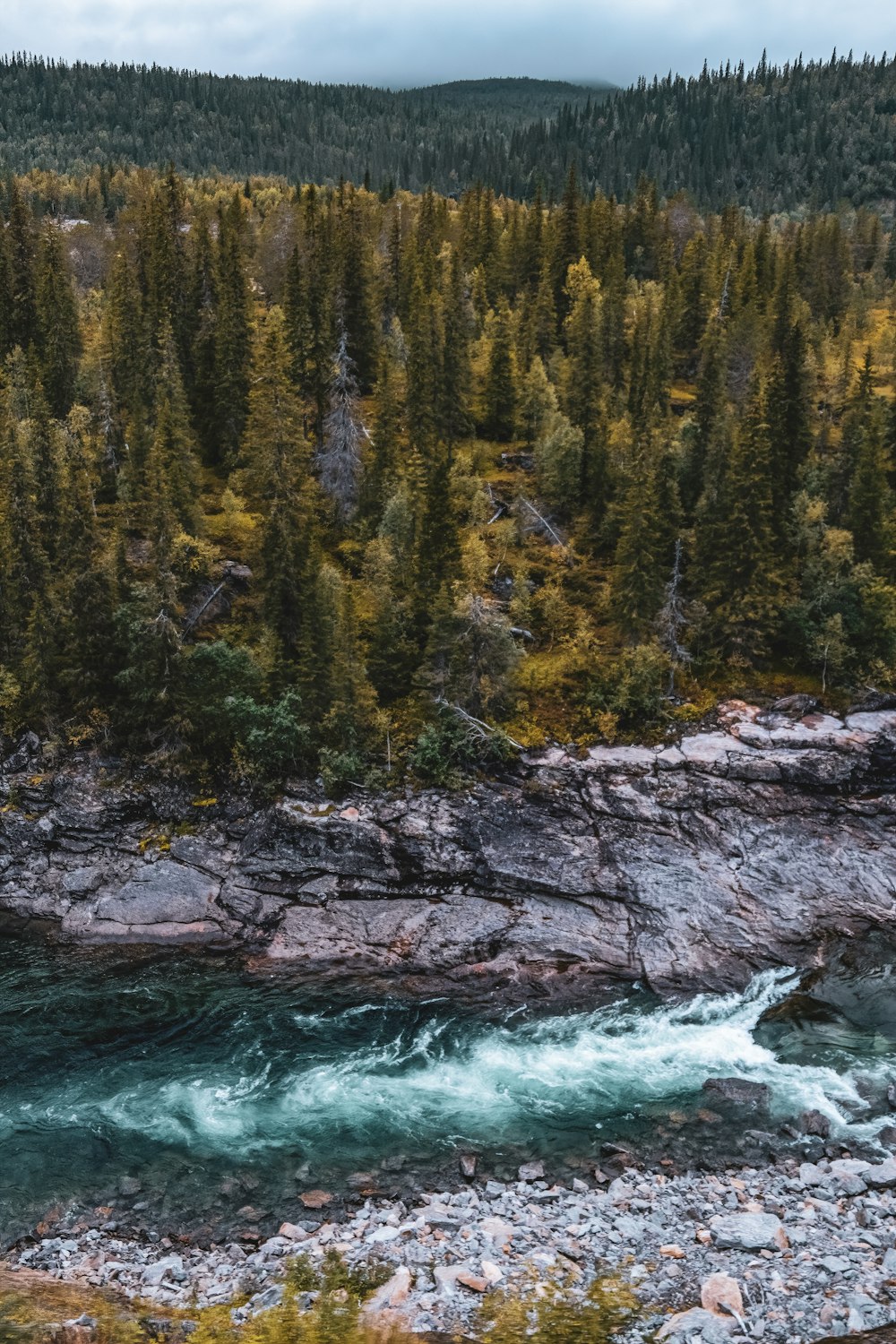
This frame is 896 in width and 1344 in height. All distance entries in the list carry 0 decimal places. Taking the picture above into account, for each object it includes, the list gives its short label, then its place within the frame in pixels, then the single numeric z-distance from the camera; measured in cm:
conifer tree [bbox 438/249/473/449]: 6694
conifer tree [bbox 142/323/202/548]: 4647
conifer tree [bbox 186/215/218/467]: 6956
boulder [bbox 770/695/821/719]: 4741
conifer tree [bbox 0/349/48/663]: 4778
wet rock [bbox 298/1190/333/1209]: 2613
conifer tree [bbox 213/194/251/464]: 6738
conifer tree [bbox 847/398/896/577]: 5291
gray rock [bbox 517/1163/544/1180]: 2694
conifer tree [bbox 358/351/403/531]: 5944
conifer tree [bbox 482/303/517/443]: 7162
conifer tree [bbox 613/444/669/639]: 4981
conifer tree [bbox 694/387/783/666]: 5031
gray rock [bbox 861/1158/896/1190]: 2548
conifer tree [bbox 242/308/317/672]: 5084
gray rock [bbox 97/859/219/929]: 4131
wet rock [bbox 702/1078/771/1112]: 3014
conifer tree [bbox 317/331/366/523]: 6188
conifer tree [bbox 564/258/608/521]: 6278
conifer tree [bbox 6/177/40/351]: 7156
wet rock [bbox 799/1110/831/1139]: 2837
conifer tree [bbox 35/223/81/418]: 6825
